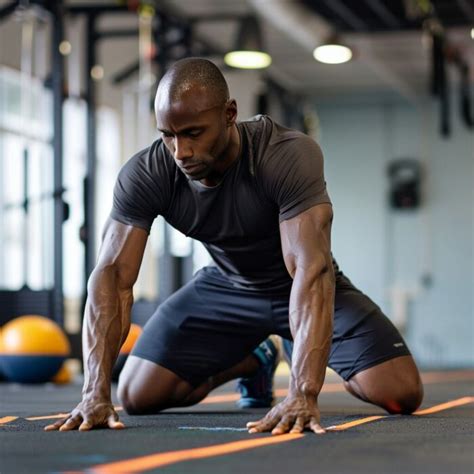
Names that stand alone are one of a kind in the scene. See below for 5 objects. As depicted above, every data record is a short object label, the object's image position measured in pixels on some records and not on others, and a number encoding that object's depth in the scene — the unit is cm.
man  387
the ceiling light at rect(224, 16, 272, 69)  1100
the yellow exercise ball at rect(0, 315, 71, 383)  872
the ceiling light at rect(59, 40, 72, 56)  1032
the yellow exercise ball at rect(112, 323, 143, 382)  860
